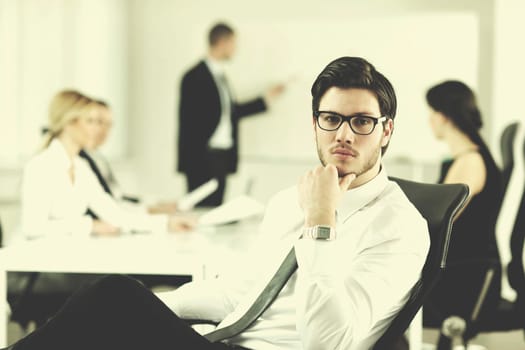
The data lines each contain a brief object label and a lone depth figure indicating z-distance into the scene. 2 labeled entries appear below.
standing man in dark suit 5.68
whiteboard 5.77
